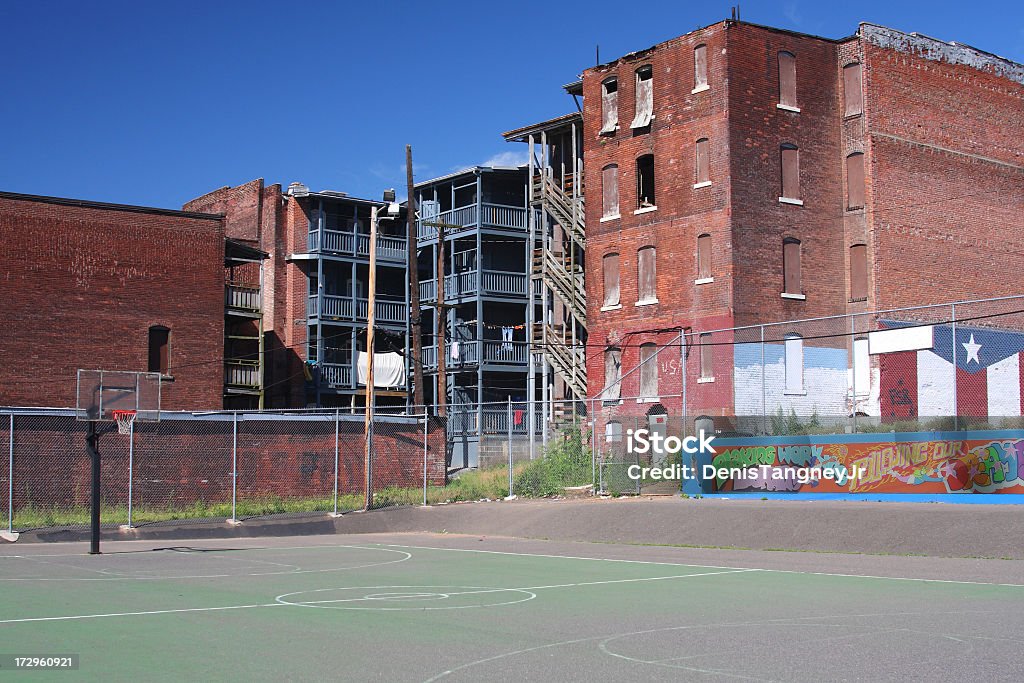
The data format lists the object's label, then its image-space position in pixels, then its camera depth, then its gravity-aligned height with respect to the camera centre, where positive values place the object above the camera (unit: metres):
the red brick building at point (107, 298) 42.06 +4.72
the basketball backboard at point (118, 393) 24.08 +0.52
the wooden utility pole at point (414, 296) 41.28 +4.50
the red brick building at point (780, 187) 39.22 +8.42
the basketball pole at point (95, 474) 20.80 -1.09
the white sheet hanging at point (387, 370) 56.71 +2.33
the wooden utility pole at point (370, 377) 31.36 +1.15
